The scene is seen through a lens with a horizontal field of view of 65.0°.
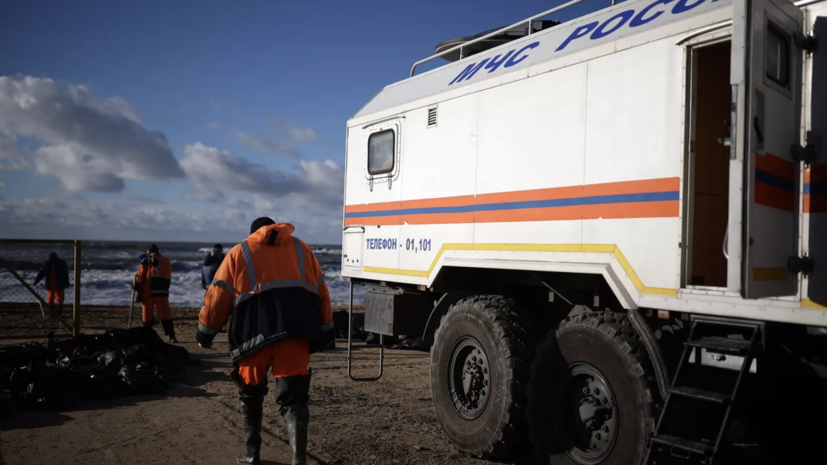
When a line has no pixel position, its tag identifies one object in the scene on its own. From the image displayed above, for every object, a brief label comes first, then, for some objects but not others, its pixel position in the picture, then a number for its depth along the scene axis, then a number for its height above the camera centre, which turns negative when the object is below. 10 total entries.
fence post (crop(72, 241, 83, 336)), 10.93 -1.07
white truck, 3.62 +0.23
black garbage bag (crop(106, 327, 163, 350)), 9.23 -1.33
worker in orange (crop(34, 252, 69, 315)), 14.94 -0.77
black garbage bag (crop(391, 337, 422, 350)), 11.72 -1.65
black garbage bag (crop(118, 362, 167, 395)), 7.86 -1.66
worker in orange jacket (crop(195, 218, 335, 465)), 4.82 -0.53
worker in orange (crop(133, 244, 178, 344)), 12.23 -0.81
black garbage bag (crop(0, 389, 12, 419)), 6.55 -1.69
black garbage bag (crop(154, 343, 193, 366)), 9.46 -1.60
